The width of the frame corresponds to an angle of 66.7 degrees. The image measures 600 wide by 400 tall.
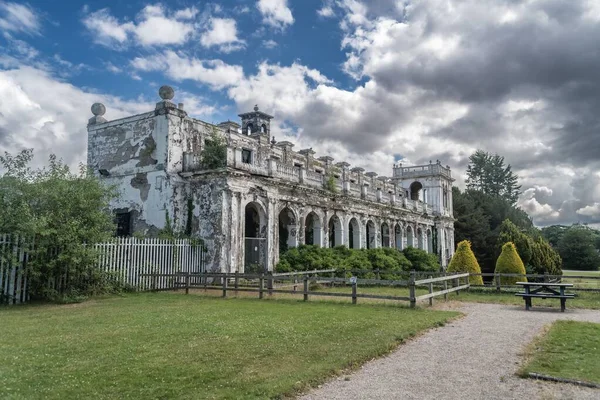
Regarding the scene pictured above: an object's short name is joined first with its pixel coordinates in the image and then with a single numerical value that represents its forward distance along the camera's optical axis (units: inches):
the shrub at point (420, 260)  1318.9
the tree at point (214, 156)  852.6
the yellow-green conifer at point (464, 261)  994.7
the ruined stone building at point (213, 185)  835.4
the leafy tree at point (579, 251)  2817.4
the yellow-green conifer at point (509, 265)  902.4
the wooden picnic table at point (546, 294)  527.9
